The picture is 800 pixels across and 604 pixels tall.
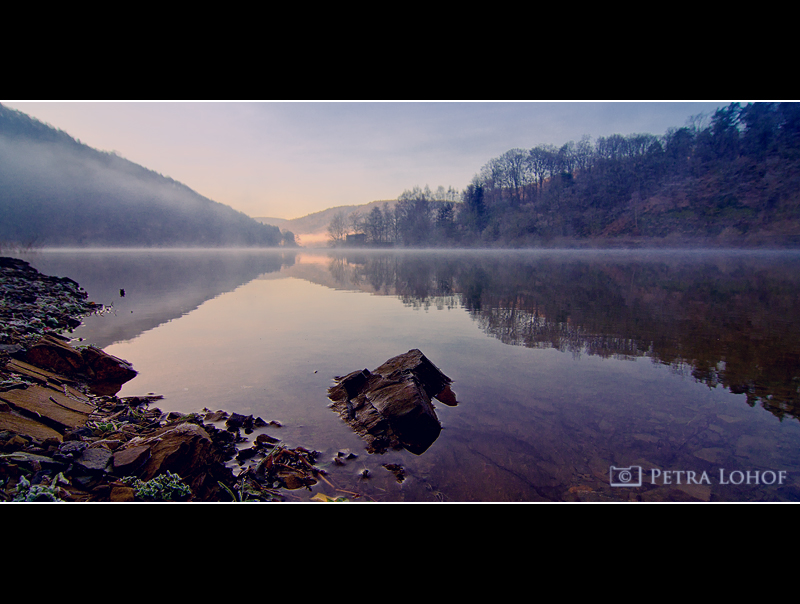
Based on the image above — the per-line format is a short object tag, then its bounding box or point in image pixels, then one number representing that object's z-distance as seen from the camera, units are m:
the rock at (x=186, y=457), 4.44
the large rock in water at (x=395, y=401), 6.05
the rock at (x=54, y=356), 7.47
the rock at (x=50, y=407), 5.17
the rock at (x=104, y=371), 7.76
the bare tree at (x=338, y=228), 184.75
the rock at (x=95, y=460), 4.21
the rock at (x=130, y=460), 4.33
